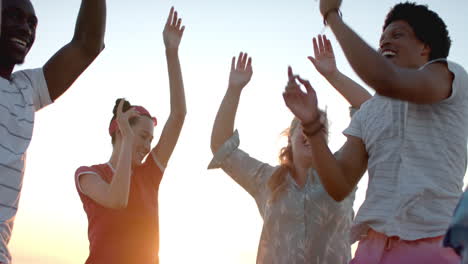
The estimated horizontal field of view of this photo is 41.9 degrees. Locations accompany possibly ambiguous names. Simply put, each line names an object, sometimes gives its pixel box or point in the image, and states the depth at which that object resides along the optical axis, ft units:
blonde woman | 14.78
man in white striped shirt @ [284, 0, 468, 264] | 9.02
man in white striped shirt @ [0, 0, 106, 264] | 10.11
